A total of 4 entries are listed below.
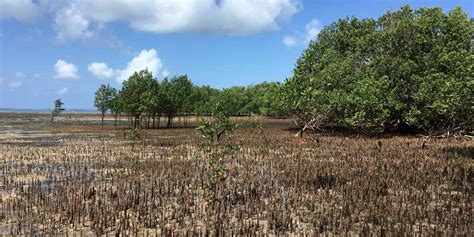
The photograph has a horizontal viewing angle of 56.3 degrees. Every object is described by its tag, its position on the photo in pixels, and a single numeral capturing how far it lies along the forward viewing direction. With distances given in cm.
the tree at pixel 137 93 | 4481
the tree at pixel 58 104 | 6022
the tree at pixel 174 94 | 4900
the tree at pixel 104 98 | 5106
